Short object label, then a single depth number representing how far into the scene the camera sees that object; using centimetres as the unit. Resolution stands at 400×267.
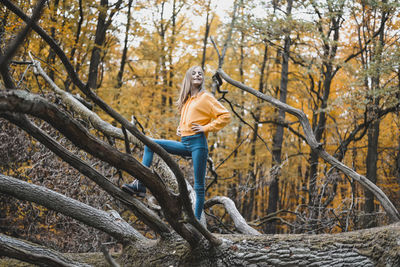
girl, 321
